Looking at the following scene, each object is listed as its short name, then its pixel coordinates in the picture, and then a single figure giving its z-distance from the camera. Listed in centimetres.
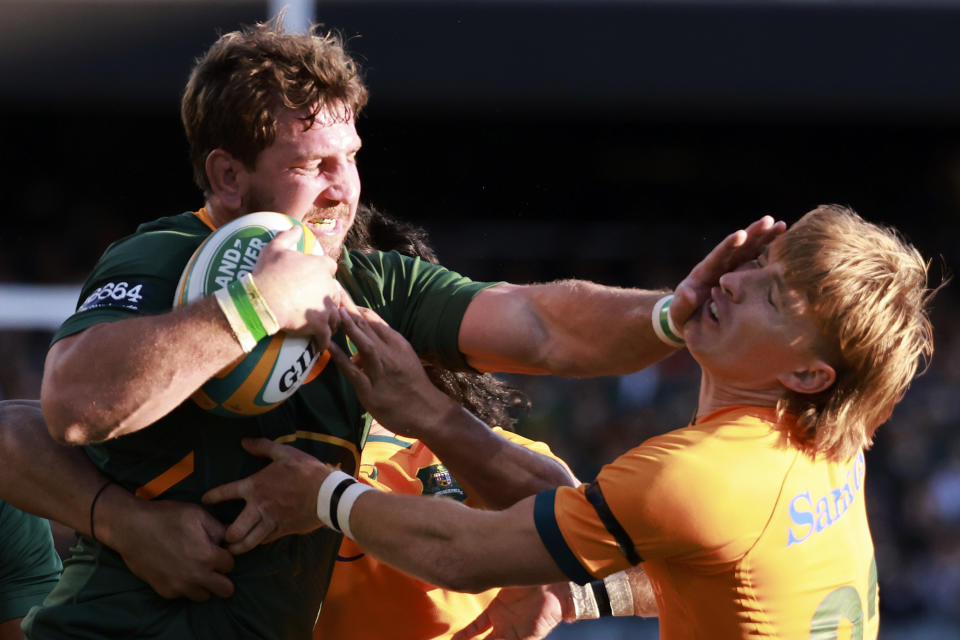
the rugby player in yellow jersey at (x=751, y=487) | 566
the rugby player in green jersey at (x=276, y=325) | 540
